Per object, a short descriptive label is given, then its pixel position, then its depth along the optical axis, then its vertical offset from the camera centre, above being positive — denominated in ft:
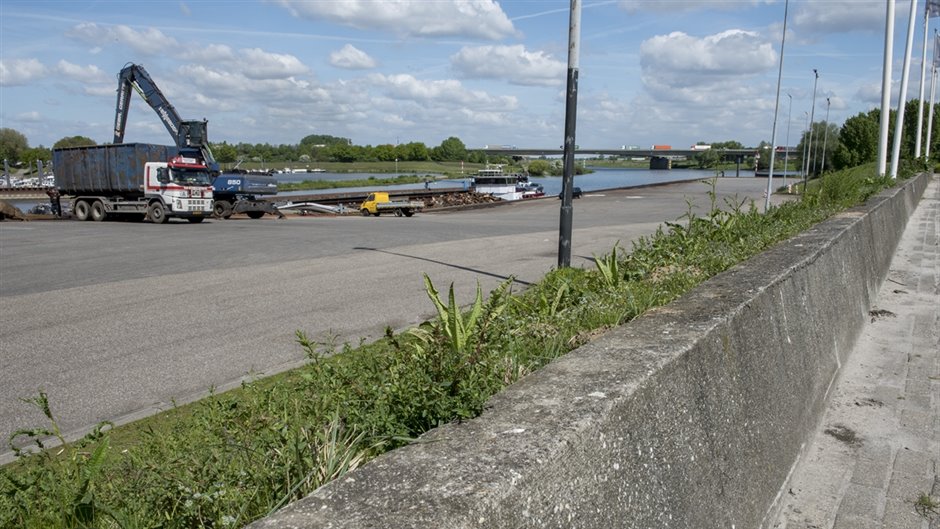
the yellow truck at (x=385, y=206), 131.85 -8.31
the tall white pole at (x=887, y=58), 70.08 +10.09
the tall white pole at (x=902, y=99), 84.94 +8.70
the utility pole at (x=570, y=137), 34.86 +1.15
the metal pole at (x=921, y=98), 141.69 +13.59
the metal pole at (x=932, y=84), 163.33 +18.79
